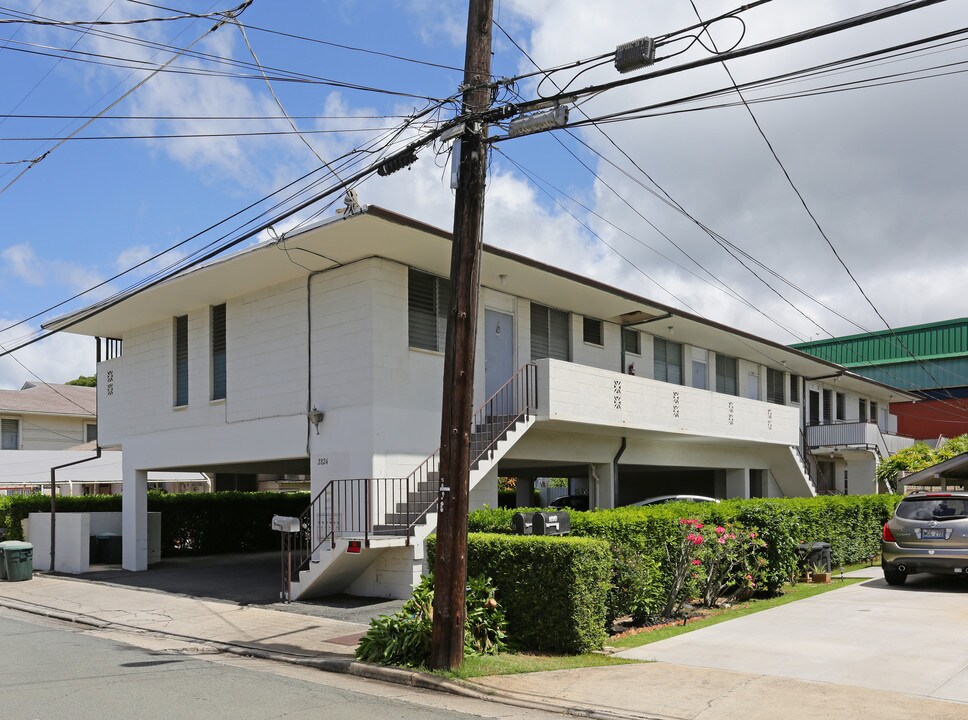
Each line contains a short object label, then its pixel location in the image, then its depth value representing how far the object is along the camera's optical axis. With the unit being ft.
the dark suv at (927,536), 47.91
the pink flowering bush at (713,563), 41.50
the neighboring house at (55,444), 101.19
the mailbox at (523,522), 37.83
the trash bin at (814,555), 55.26
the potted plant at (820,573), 55.08
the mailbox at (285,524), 47.88
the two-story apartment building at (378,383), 51.24
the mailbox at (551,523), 36.96
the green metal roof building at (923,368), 149.07
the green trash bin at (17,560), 63.57
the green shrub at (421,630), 32.71
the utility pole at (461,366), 31.58
